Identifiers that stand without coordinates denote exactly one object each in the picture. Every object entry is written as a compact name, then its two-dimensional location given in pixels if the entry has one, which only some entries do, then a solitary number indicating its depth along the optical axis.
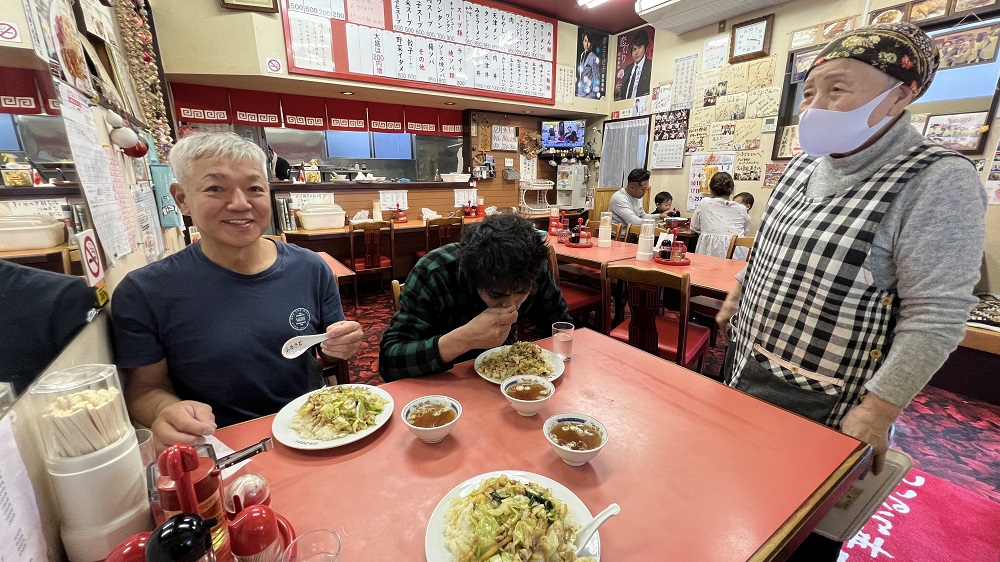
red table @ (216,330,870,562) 0.78
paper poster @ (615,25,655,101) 6.37
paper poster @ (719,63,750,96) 5.21
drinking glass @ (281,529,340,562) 0.66
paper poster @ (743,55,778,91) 4.94
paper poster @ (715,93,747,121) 5.24
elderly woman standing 1.08
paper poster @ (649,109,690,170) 5.98
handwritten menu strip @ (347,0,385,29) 4.57
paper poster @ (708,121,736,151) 5.39
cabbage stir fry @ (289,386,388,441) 1.07
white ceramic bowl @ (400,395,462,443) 0.99
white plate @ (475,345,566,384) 1.36
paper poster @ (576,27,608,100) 6.61
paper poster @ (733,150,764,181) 5.18
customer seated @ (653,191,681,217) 6.01
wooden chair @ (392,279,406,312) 1.92
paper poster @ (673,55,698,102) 5.73
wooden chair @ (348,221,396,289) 4.69
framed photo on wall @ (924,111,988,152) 3.50
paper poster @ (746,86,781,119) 4.93
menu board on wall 4.40
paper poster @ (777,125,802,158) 4.80
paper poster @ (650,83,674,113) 6.08
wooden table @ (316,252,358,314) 2.94
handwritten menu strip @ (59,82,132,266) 1.01
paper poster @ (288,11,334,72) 4.27
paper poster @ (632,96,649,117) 6.46
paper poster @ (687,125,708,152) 5.70
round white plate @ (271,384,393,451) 1.01
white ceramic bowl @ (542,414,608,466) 0.92
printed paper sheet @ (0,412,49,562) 0.55
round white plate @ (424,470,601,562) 0.72
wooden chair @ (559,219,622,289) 3.89
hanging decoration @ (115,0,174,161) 2.00
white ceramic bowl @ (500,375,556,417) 1.11
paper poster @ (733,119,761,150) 5.14
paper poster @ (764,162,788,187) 4.99
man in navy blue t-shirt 1.19
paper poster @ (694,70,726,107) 5.49
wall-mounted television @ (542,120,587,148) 7.06
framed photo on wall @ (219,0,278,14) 3.91
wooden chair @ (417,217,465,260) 5.35
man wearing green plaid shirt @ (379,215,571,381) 1.31
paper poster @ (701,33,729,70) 5.37
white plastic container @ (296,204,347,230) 4.82
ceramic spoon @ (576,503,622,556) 0.73
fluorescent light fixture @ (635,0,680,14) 4.91
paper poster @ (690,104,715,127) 5.59
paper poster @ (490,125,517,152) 6.68
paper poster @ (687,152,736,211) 5.51
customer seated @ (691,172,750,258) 4.27
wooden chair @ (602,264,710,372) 2.13
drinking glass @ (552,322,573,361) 1.47
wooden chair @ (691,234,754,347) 3.09
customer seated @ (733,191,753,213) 5.09
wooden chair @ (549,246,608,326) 3.42
